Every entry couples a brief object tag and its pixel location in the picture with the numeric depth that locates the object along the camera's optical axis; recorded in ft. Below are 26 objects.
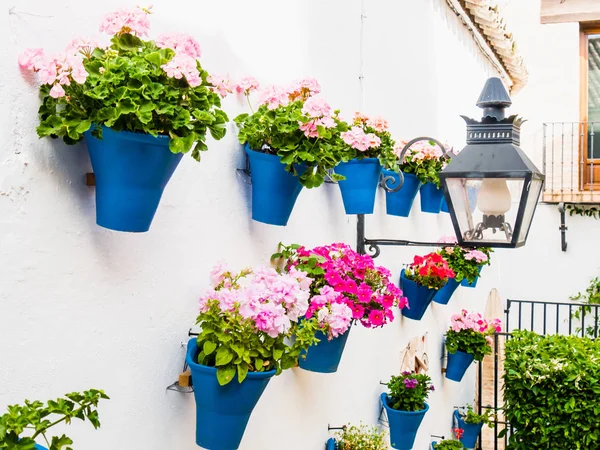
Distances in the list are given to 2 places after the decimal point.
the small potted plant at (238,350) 5.51
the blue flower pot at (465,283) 17.21
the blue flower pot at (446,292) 15.34
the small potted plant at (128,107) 4.34
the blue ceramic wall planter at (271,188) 6.92
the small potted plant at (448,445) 16.55
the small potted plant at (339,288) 7.62
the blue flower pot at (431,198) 13.34
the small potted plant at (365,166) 9.23
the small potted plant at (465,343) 17.78
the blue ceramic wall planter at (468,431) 20.20
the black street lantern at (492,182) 6.77
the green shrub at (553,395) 14.47
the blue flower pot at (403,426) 12.48
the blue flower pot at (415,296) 13.26
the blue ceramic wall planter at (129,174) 4.55
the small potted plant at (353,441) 10.17
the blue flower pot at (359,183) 9.30
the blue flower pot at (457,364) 17.90
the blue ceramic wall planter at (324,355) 8.07
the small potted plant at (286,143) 6.47
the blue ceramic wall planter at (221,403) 5.56
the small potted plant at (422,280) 12.84
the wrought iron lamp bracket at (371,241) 9.78
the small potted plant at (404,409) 12.53
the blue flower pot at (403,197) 12.09
